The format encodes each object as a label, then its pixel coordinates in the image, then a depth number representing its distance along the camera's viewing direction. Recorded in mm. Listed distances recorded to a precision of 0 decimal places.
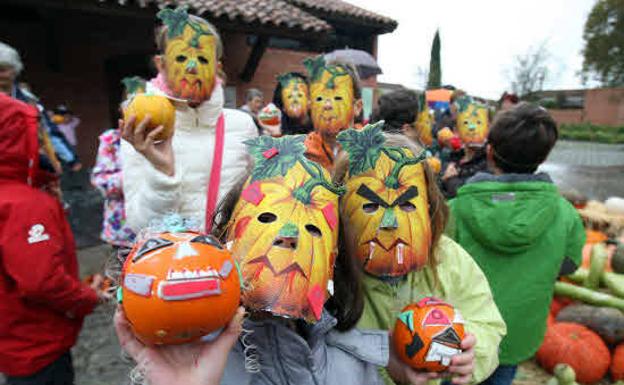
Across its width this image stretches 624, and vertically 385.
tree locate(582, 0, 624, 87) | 29328
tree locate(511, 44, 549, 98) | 41666
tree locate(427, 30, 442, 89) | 26859
